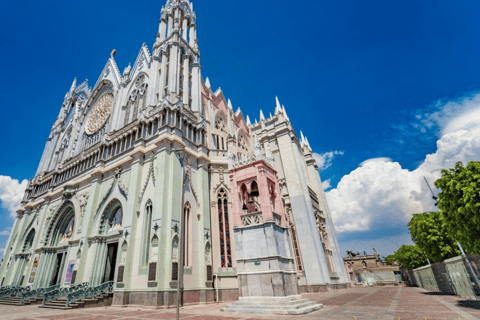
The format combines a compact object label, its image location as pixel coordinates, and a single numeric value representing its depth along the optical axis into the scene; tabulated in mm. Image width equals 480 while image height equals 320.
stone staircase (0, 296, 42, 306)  21356
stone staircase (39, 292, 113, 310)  16697
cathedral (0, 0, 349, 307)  15031
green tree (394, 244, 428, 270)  38500
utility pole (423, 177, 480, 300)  13562
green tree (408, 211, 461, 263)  22812
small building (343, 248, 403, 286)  56422
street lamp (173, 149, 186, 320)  20484
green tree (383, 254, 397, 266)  76575
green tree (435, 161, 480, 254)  10911
